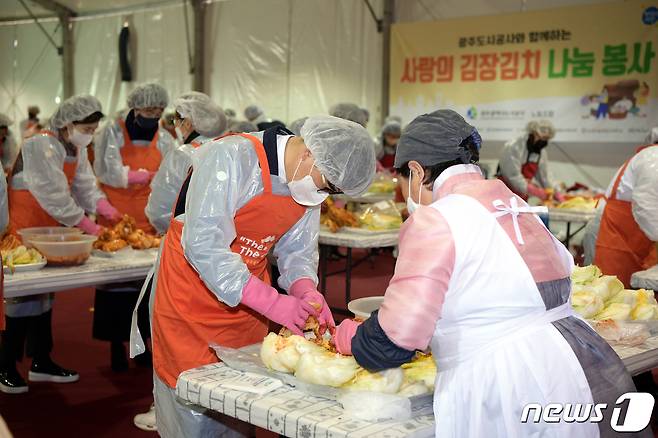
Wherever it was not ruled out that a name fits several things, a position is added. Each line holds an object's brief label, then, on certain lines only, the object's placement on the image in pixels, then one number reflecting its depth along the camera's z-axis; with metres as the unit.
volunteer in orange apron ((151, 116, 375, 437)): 2.43
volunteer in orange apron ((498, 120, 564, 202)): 8.24
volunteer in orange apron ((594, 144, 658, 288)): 4.38
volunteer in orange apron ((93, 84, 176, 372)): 5.31
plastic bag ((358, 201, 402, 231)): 5.55
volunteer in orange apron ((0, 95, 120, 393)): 4.57
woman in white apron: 1.77
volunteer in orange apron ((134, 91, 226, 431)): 4.32
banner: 9.38
